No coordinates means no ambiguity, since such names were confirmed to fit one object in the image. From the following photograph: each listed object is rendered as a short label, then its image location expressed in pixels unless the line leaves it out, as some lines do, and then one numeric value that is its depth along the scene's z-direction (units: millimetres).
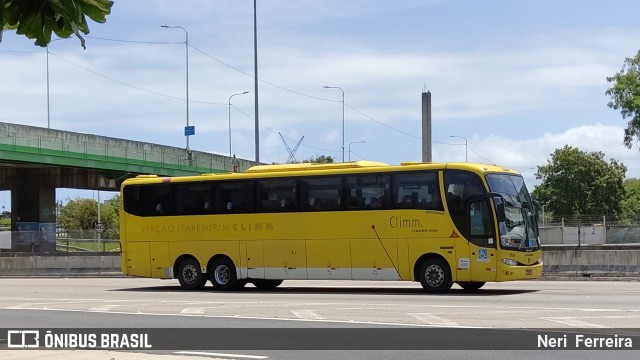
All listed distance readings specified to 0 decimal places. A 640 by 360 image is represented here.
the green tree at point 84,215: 124250
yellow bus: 22312
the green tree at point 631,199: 113812
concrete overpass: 52509
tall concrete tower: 39531
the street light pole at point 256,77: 41031
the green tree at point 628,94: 67750
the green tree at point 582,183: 105125
